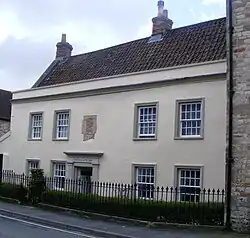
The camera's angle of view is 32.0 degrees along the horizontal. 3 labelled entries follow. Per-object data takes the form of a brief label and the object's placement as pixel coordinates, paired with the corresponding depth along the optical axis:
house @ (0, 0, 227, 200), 17.92
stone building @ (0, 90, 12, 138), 37.09
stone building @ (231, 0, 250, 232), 13.31
